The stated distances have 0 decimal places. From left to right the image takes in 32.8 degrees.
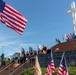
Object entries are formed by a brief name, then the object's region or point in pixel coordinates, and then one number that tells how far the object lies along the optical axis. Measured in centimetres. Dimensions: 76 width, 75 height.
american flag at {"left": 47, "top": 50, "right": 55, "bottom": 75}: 762
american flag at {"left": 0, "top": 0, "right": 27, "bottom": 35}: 688
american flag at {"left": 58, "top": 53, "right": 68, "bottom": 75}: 707
